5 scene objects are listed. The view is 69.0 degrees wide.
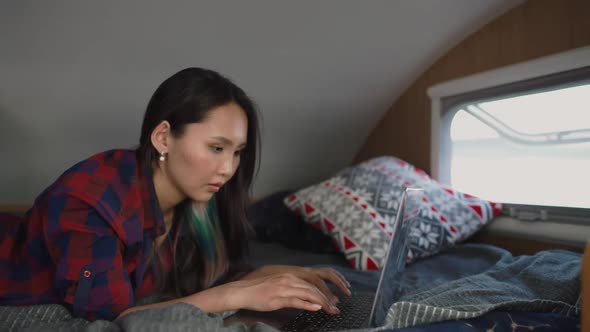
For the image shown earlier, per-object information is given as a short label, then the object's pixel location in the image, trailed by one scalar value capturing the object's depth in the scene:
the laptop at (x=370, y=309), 0.93
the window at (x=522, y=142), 1.71
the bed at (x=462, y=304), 0.81
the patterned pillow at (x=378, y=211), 1.73
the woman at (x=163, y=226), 0.97
